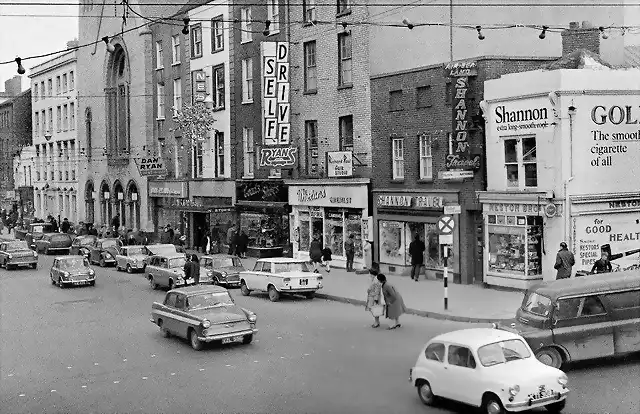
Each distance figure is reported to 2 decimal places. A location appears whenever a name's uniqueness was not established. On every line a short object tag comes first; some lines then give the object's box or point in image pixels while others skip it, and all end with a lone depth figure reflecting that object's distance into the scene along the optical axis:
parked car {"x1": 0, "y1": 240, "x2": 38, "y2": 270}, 44.94
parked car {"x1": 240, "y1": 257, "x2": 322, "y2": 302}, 29.19
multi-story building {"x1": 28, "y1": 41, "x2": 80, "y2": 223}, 75.69
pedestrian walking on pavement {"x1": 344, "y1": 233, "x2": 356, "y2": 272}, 36.56
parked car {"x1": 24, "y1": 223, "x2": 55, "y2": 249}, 57.62
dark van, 16.91
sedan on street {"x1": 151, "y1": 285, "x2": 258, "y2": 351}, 20.58
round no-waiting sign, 26.34
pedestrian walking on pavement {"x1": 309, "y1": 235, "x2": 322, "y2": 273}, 37.44
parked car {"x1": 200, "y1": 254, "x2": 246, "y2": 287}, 33.12
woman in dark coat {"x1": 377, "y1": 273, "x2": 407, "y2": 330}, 22.53
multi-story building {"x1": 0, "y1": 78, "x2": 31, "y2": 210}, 91.84
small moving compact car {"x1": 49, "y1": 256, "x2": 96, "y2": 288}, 35.53
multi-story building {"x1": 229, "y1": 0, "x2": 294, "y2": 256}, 41.47
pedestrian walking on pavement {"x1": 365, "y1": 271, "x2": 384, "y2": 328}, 22.88
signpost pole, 25.36
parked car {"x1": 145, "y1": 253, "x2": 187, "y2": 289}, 32.78
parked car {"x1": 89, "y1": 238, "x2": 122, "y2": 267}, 45.44
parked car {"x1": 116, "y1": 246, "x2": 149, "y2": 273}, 41.22
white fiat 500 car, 13.52
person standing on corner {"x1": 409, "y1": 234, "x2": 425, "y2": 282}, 32.53
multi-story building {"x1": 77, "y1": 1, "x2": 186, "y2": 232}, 59.22
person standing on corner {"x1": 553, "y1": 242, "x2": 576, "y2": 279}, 25.55
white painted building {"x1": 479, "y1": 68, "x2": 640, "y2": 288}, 27.44
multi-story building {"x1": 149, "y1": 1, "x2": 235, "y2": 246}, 49.16
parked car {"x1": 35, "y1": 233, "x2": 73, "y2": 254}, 54.88
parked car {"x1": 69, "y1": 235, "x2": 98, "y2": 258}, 48.77
